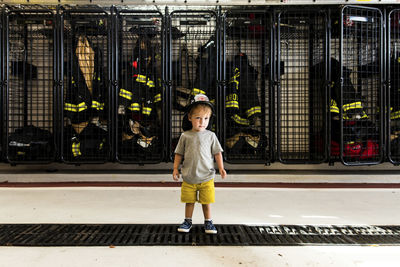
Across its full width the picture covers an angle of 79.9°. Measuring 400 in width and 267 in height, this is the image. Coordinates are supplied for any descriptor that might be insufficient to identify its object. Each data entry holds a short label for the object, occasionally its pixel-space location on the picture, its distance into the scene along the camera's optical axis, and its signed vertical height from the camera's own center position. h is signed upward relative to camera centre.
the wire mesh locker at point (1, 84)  3.18 +0.65
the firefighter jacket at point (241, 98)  3.27 +0.48
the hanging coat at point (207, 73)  3.26 +0.83
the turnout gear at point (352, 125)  3.24 +0.10
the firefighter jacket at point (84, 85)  3.21 +0.65
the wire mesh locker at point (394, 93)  3.29 +0.55
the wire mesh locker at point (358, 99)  3.22 +0.46
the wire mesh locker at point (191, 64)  3.23 +0.97
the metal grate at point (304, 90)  3.26 +0.63
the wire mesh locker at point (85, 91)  3.21 +0.57
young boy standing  1.74 -0.23
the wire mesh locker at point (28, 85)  3.21 +0.70
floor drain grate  1.57 -0.72
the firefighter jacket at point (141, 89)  3.23 +0.60
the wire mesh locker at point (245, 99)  3.27 +0.46
